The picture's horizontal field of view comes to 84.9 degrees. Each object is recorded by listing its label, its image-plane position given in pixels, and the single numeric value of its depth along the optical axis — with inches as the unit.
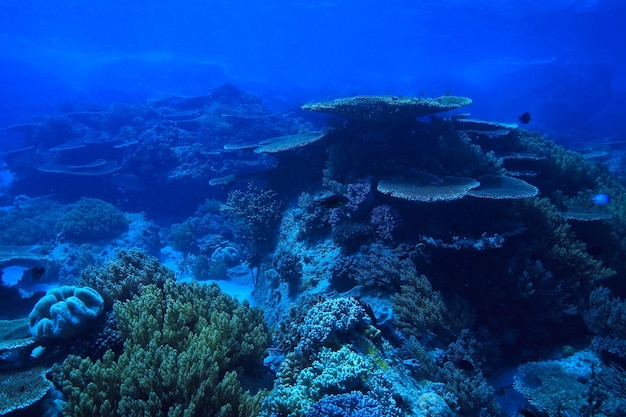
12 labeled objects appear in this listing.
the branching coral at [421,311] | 202.7
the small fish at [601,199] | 294.5
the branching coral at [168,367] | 124.1
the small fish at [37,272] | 219.9
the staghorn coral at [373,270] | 233.8
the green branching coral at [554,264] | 223.0
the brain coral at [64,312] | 163.3
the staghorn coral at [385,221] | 267.6
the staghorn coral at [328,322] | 158.9
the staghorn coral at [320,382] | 133.2
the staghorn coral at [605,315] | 201.6
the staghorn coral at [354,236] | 276.1
